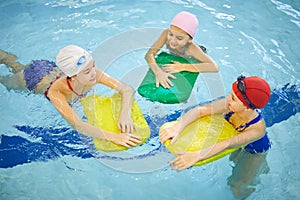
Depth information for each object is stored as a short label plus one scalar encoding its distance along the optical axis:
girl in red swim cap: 2.90
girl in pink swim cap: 3.66
